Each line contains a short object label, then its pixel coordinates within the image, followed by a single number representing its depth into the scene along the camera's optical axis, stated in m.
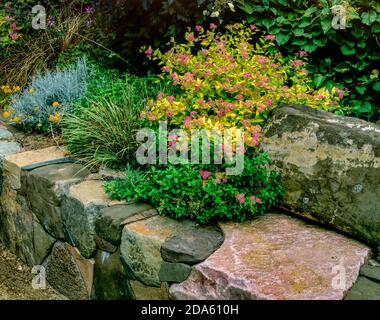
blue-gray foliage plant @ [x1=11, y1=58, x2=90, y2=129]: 4.03
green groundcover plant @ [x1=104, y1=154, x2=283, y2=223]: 2.70
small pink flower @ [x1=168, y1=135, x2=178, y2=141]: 2.89
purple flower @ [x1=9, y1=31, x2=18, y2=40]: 5.01
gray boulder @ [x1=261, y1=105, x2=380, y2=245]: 2.66
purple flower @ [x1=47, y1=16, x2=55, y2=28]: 5.14
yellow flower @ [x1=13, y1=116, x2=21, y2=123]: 4.04
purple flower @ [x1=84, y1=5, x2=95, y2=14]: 5.10
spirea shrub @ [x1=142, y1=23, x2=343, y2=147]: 3.06
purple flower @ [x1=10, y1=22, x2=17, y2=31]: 5.12
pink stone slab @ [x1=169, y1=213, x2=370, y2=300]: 2.22
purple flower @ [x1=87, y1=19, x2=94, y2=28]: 5.12
